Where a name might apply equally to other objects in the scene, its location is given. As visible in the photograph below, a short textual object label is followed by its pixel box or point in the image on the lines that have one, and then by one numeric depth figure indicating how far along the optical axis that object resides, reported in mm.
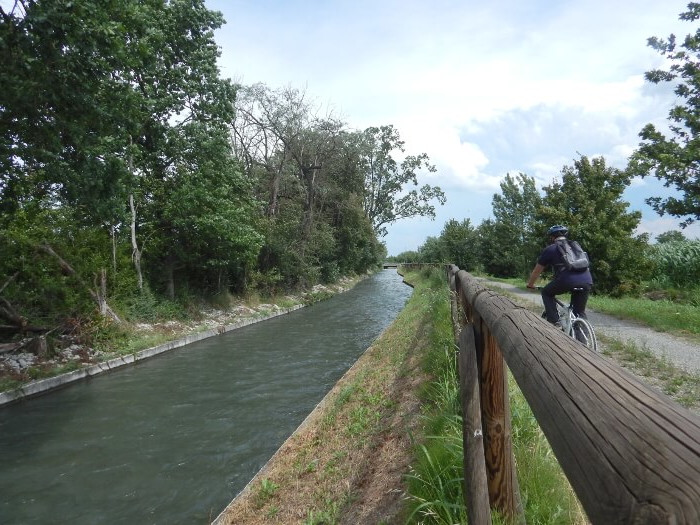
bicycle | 6414
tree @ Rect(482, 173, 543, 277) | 35969
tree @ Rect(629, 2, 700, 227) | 12047
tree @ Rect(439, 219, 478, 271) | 44312
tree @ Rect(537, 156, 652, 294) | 18438
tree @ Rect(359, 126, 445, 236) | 55125
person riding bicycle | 6301
